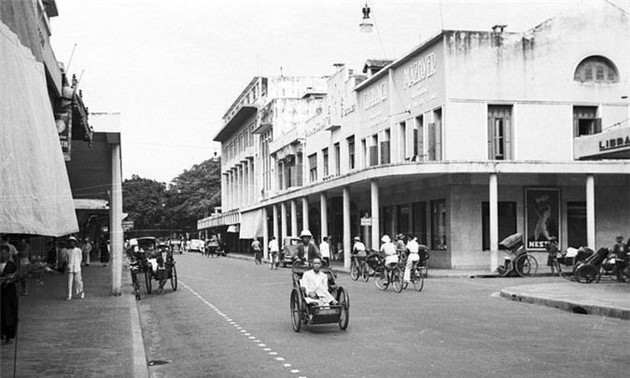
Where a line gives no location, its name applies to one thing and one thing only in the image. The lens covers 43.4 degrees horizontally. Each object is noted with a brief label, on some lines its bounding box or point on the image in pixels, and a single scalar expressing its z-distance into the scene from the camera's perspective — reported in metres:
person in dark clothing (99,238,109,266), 46.69
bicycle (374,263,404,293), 22.42
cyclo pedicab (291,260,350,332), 13.23
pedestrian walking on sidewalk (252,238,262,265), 48.01
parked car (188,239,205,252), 79.69
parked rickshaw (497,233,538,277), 27.61
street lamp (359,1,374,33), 29.38
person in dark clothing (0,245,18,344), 11.41
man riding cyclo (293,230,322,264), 15.99
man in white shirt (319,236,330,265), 32.57
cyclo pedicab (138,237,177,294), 23.23
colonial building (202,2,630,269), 32.19
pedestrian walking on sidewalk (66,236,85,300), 20.19
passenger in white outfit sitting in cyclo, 13.53
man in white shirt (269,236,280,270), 40.91
